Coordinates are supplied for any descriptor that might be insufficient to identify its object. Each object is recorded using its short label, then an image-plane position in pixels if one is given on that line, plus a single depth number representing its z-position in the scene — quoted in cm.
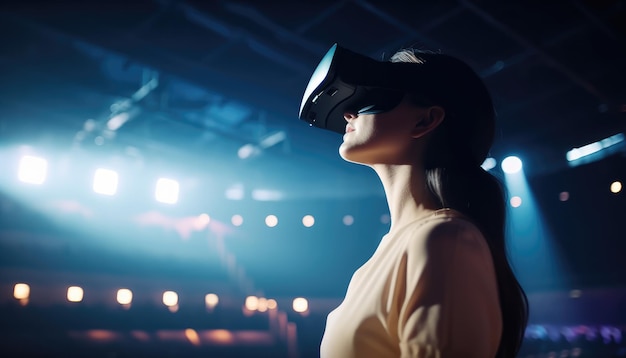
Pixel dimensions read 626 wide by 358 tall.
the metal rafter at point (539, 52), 561
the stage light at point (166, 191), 1117
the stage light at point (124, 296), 1089
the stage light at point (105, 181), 1042
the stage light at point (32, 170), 960
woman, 79
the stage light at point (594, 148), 800
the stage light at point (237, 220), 1255
